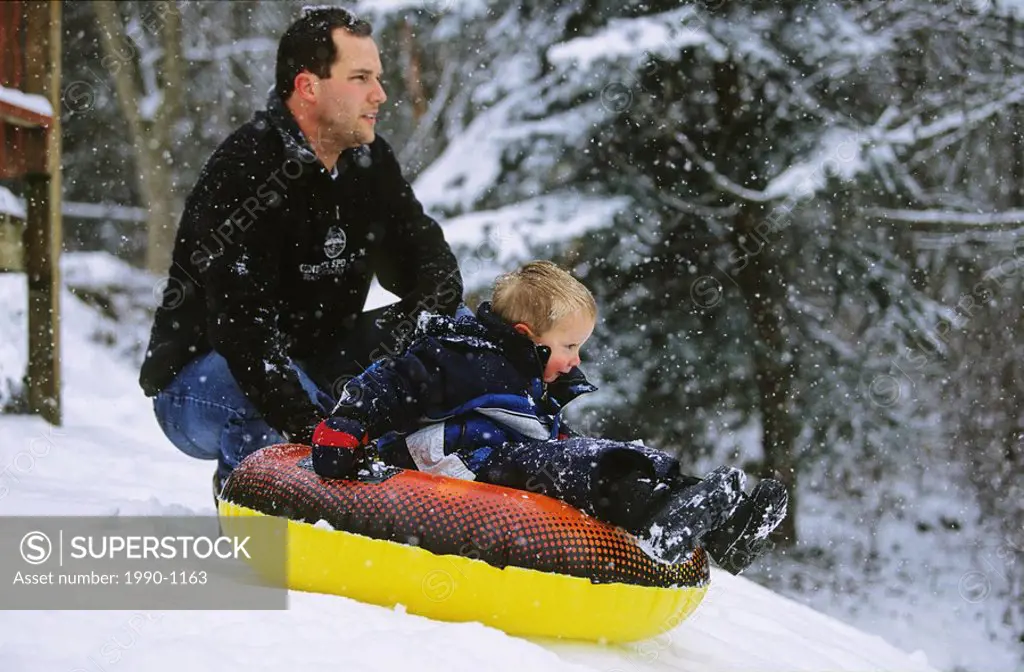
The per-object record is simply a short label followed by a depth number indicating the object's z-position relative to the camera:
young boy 5.40
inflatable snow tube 5.40
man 7.16
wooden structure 13.85
